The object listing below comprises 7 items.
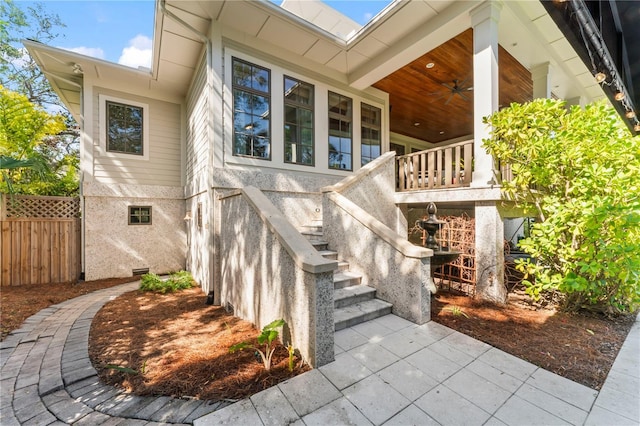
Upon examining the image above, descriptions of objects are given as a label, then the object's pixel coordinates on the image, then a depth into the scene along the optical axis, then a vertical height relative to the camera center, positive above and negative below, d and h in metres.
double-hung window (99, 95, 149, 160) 6.53 +2.37
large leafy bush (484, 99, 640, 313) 3.25 +0.23
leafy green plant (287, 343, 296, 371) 2.45 -1.44
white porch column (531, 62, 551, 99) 5.98 +3.13
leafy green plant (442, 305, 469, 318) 3.69 -1.50
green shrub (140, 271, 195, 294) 5.42 -1.52
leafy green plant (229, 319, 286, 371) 2.46 -1.27
